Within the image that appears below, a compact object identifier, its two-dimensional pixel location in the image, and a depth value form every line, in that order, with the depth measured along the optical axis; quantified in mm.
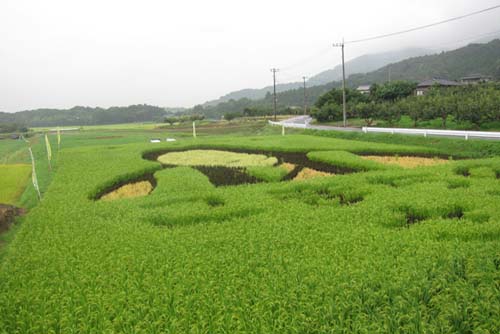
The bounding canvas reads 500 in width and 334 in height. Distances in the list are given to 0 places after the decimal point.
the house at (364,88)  81400
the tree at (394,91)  56562
